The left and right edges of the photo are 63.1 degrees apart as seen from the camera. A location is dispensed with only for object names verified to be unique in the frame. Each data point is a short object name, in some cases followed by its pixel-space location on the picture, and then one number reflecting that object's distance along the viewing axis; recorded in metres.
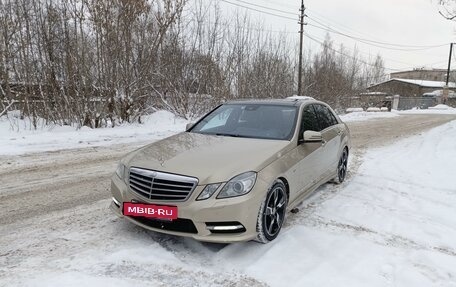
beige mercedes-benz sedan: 3.48
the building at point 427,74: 104.72
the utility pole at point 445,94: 49.28
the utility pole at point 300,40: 24.66
